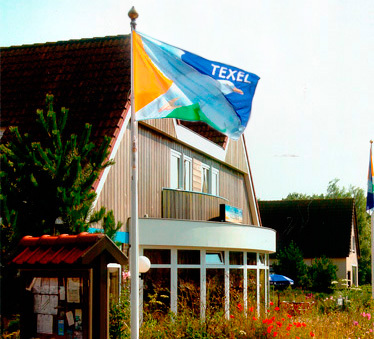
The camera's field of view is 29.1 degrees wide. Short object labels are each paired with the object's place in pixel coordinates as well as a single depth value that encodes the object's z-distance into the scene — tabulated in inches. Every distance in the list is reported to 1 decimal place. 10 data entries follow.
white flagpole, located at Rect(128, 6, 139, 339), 413.1
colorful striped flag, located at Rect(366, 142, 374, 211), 1077.8
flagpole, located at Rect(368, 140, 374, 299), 1059.9
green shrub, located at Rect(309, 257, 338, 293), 1599.4
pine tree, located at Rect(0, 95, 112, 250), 555.2
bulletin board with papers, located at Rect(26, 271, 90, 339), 425.4
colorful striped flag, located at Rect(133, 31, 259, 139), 435.5
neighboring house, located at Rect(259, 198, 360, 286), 1894.7
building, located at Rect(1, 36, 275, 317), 779.4
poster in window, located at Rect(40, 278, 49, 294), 440.8
